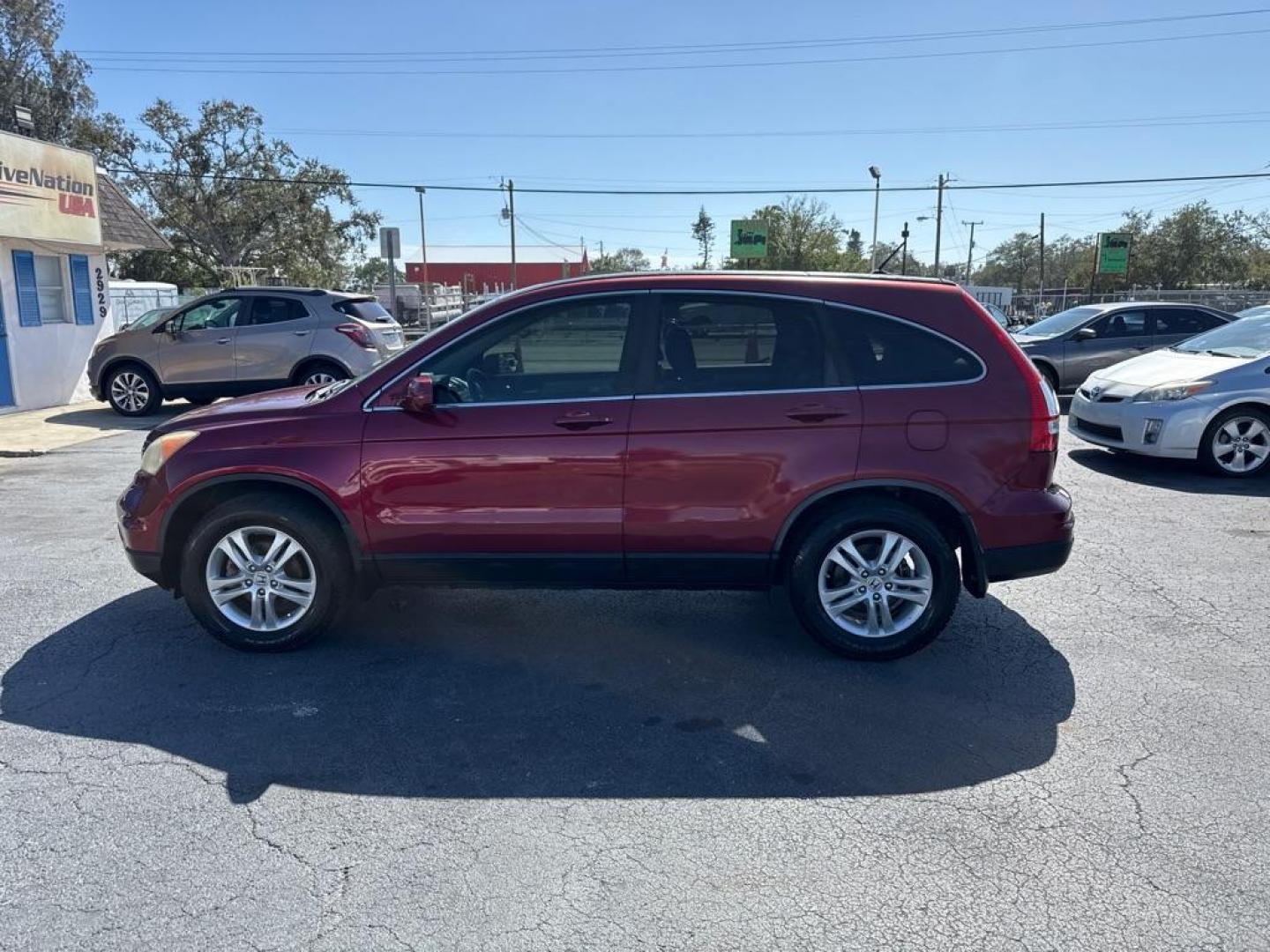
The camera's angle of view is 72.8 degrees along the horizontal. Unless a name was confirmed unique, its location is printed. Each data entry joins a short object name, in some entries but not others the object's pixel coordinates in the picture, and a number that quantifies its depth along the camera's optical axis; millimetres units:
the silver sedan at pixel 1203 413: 8016
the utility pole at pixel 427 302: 30720
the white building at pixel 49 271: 12148
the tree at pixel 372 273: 79062
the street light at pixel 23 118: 14321
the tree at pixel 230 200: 40000
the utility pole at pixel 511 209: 46381
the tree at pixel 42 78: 37531
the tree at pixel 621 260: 80438
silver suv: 12148
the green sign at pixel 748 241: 47188
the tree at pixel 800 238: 54844
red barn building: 72750
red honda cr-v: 4082
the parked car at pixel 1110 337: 12945
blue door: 12438
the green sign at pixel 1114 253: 42281
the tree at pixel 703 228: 102688
